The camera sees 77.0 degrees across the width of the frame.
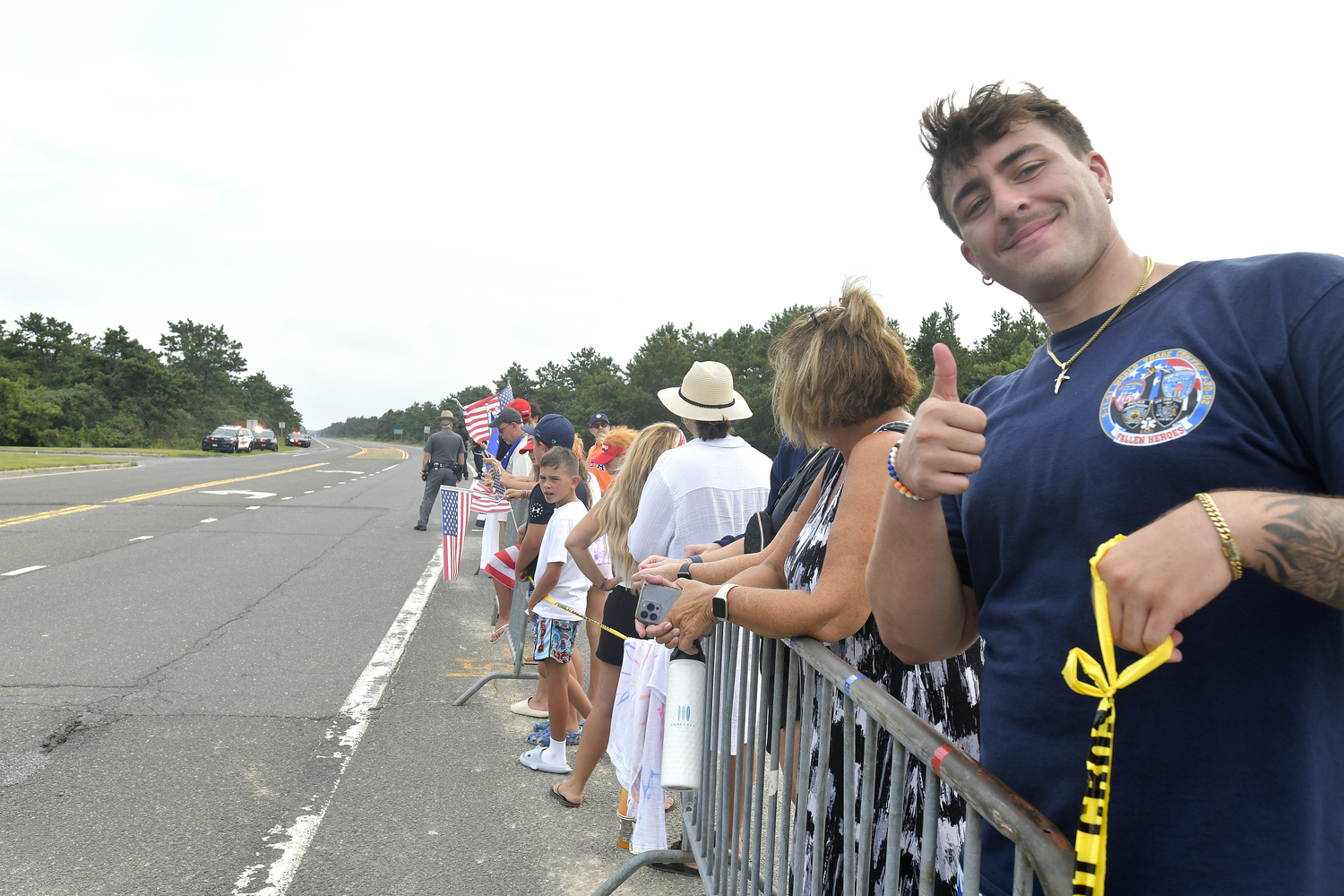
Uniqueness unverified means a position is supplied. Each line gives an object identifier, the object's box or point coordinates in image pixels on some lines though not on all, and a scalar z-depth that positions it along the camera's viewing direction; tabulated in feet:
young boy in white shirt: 15.03
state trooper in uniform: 47.11
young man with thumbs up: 3.38
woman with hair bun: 6.43
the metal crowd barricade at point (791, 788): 4.12
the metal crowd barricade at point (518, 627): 19.22
